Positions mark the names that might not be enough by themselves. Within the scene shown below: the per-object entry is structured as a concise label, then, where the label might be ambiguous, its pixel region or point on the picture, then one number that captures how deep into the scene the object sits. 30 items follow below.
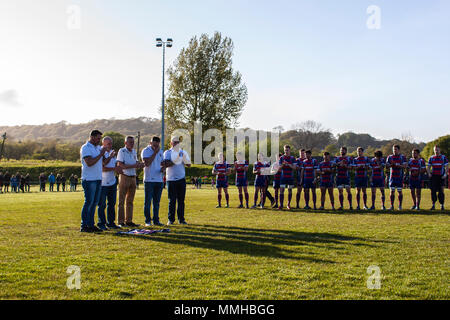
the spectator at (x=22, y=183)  36.11
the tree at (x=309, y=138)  107.00
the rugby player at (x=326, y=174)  14.68
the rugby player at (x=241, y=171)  15.57
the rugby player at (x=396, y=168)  14.19
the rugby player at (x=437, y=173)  14.09
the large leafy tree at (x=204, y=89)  51.28
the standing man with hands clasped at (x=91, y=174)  8.40
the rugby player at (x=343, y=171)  14.57
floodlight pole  32.02
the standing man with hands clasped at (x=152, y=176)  9.55
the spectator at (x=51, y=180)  39.42
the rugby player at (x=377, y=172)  14.35
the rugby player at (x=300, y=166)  15.09
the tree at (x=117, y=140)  94.44
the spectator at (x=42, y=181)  39.47
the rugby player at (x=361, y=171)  14.46
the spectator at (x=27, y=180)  37.91
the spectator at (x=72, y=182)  39.22
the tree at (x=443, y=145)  58.15
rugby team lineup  14.23
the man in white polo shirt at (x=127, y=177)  9.49
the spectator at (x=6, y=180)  37.47
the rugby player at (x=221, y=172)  15.25
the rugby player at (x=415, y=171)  14.25
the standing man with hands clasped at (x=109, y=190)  9.28
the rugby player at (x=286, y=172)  14.89
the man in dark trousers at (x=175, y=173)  9.70
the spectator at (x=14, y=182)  37.65
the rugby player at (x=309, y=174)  14.91
